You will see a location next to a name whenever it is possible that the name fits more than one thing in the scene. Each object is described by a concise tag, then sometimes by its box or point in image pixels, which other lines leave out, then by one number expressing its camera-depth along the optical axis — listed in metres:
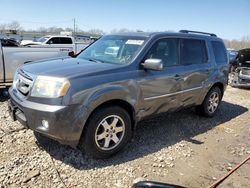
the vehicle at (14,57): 4.92
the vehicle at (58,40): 11.35
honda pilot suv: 2.46
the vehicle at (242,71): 7.31
